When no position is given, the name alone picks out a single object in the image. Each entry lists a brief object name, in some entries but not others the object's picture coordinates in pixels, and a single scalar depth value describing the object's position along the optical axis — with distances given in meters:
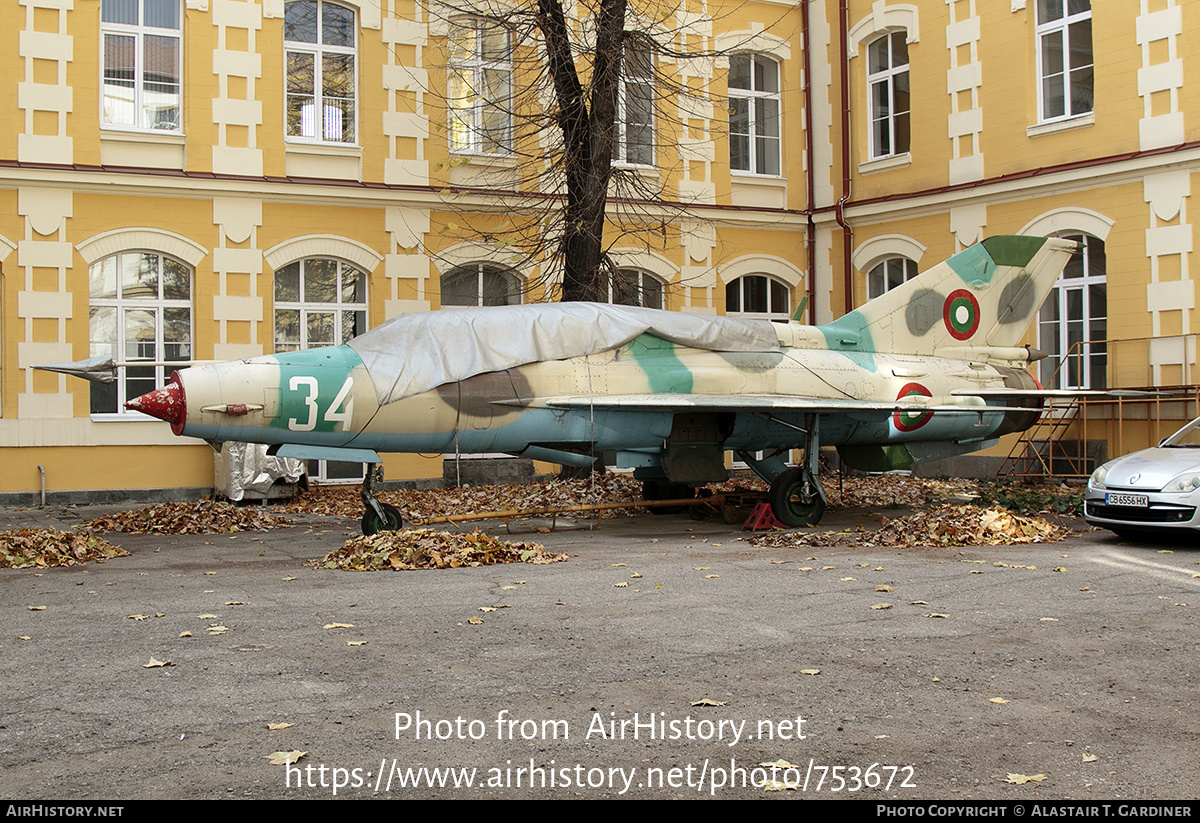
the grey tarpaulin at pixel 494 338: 10.63
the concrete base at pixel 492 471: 18.75
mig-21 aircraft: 10.29
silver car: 9.86
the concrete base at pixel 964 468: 19.06
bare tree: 15.79
